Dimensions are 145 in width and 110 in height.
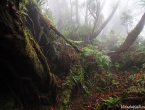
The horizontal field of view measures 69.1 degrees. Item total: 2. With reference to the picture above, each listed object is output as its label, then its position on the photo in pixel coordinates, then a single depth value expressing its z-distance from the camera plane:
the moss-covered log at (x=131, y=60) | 4.51
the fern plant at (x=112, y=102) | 2.86
